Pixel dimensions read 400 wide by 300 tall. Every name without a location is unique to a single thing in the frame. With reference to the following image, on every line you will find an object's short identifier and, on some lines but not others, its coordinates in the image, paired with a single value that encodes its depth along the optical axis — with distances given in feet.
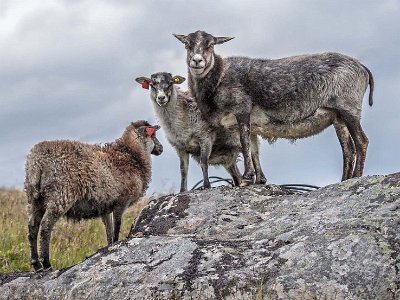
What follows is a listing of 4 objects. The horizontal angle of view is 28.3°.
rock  23.73
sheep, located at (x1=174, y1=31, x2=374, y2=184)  37.58
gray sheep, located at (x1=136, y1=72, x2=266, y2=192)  41.01
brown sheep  34.73
